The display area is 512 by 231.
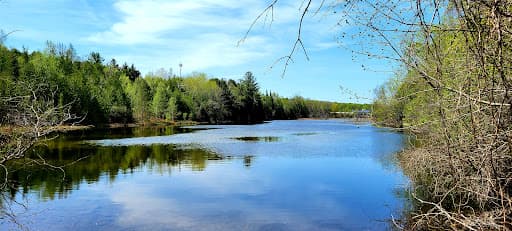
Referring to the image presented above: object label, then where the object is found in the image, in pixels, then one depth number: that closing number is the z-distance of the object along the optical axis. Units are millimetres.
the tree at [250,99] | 91562
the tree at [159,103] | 73312
